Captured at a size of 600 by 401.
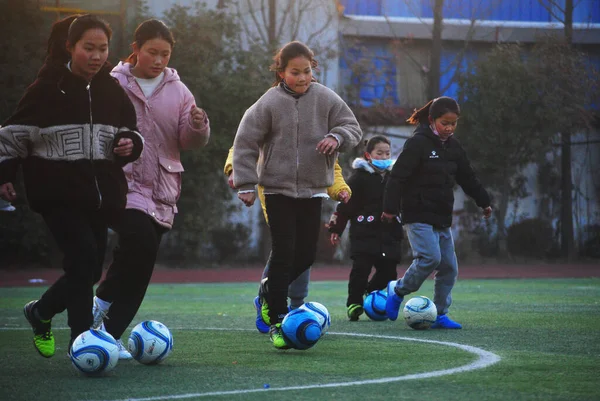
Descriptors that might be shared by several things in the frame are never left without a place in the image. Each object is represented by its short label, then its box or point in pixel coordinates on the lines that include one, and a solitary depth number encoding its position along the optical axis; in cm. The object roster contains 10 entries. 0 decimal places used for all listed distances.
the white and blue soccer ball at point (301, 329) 1395
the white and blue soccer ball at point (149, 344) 1320
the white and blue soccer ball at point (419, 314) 1800
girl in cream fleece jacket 1509
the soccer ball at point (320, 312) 1433
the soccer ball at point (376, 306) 2025
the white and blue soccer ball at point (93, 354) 1206
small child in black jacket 2169
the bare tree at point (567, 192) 6000
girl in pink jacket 1371
